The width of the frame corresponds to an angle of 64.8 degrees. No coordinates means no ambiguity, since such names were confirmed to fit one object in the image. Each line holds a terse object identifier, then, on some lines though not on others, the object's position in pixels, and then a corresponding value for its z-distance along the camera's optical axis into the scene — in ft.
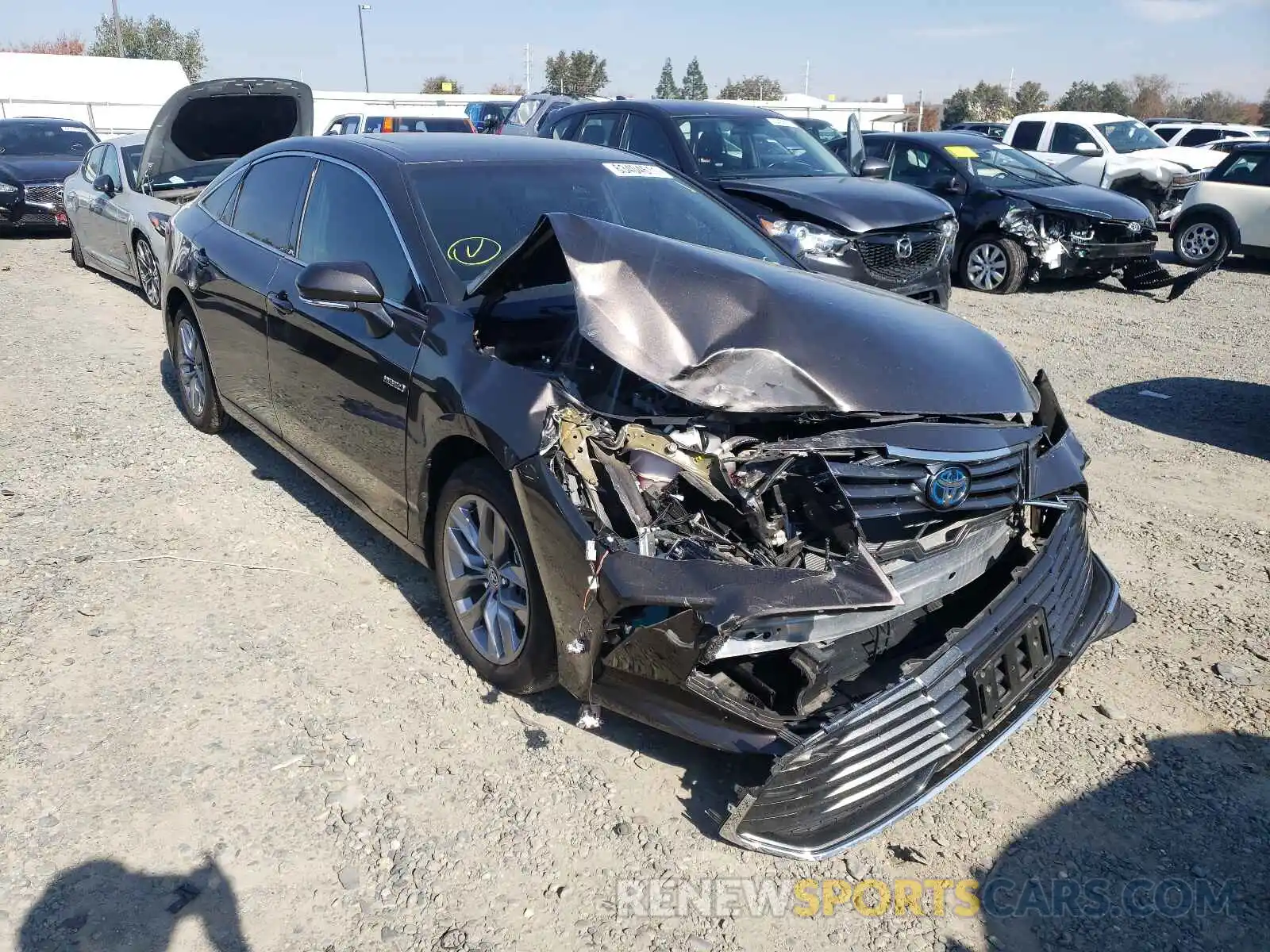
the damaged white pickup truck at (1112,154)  50.88
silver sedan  29.68
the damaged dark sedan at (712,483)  8.48
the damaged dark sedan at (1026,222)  35.19
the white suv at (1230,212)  41.47
